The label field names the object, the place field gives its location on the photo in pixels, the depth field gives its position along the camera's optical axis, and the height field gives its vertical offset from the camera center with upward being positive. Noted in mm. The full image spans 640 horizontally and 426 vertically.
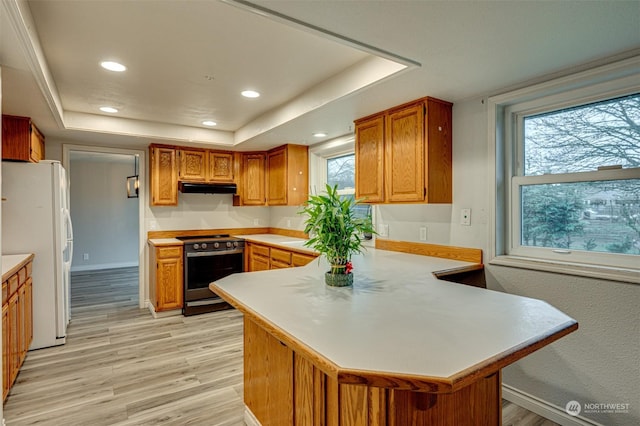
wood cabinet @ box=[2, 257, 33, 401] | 2293 -790
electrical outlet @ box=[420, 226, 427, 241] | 3027 -181
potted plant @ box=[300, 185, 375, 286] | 1773 -88
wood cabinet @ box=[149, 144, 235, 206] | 4391 +593
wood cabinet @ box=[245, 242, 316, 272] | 3554 -495
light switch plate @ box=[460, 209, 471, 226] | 2703 -40
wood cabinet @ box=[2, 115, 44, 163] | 2938 +651
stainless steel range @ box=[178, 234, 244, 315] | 4195 -653
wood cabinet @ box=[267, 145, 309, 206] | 4461 +492
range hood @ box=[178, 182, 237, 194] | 4418 +332
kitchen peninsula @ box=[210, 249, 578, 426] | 974 -412
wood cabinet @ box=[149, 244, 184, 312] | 4090 -747
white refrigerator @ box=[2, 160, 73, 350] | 3062 -150
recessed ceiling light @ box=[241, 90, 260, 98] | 2973 +1030
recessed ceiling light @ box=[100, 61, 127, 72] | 2400 +1028
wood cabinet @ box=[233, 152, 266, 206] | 4910 +490
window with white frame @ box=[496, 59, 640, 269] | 2023 +215
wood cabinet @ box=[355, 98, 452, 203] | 2646 +467
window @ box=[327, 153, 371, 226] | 3844 +444
